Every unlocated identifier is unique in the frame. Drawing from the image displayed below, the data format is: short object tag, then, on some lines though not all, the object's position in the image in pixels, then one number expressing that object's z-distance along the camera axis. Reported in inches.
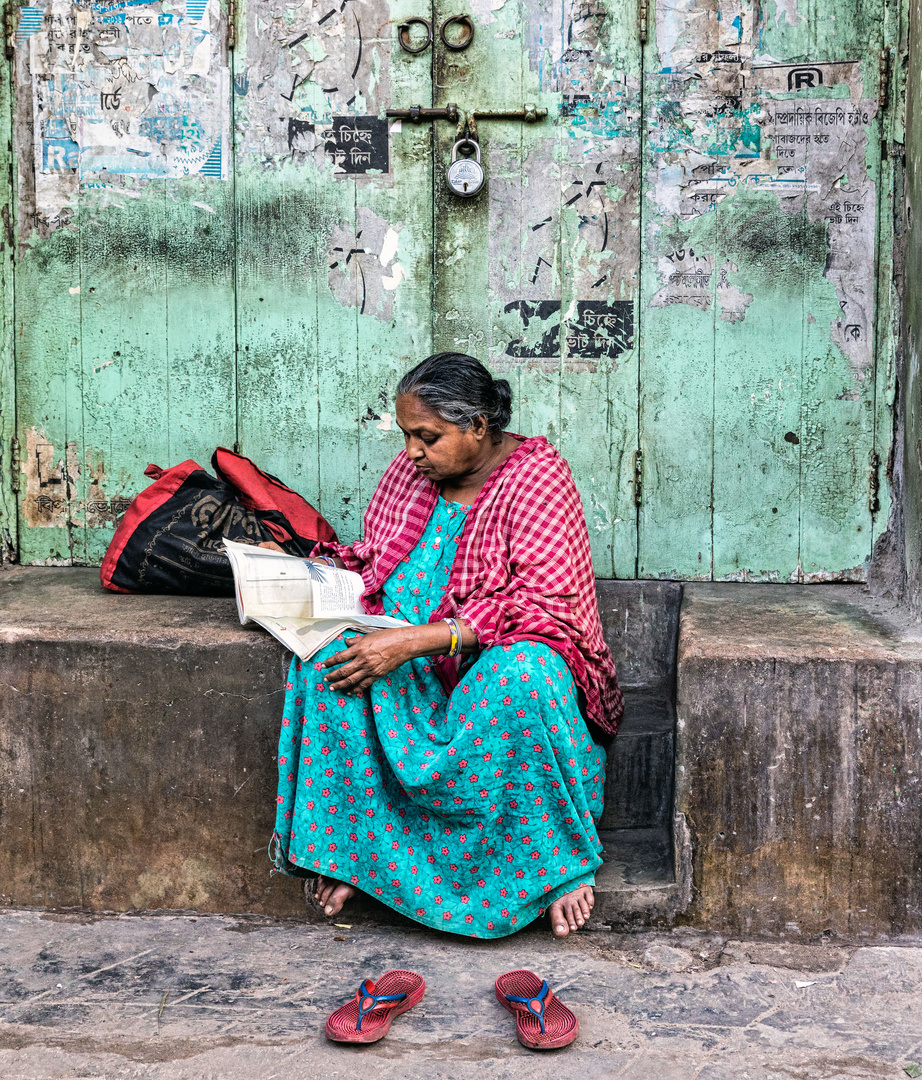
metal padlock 122.7
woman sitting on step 91.7
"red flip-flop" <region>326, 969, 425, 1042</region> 80.0
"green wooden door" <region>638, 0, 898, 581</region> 119.5
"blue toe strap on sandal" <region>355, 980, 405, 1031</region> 80.8
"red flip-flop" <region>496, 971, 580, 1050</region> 79.5
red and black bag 114.7
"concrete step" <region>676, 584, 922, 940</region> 94.7
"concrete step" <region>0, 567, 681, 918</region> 102.7
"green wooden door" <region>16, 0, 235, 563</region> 126.3
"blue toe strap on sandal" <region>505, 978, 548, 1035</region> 80.7
